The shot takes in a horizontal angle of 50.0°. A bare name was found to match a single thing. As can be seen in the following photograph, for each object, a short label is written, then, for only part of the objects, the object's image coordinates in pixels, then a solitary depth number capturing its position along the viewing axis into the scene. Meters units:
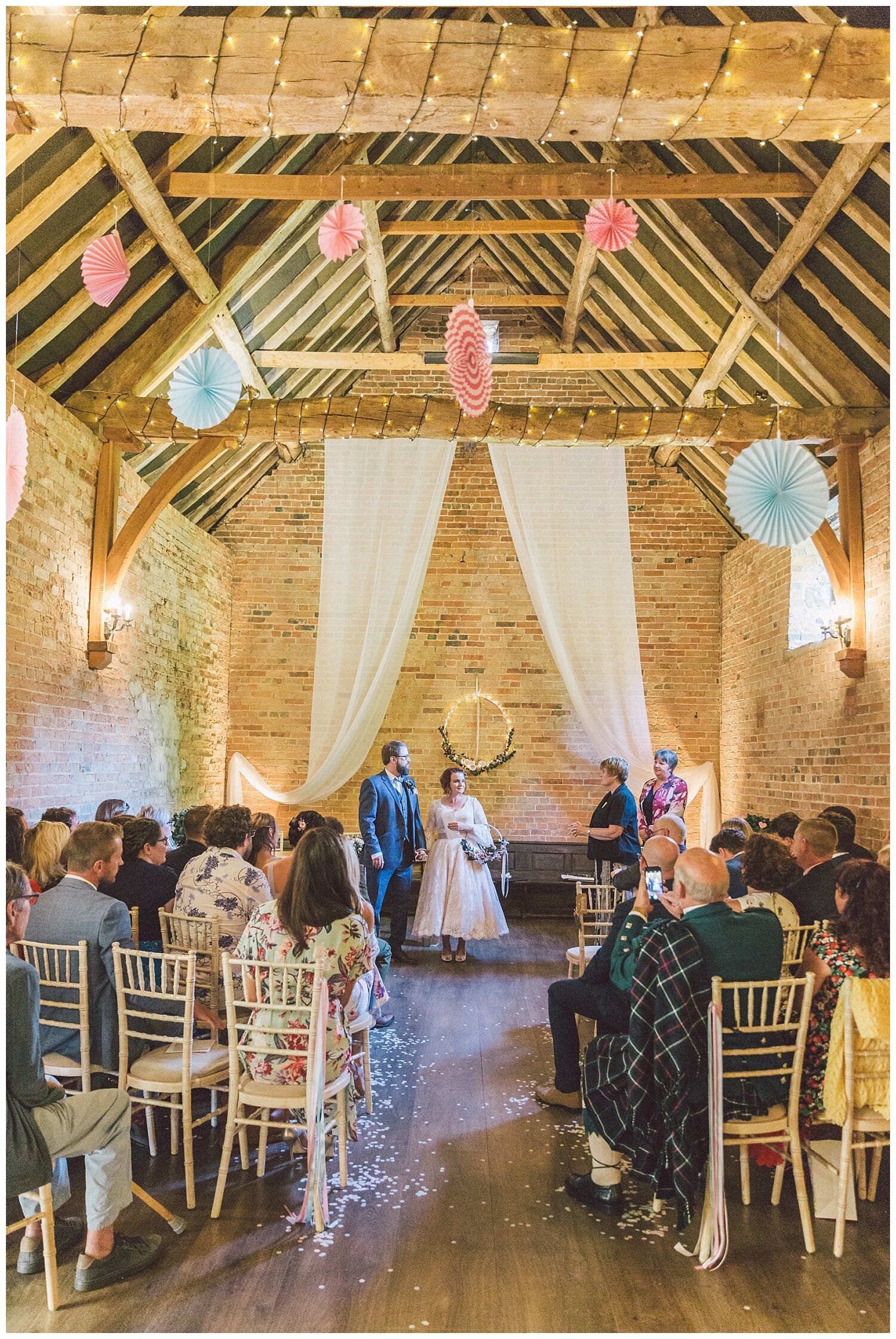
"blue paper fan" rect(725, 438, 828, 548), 3.89
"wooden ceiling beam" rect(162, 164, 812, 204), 4.97
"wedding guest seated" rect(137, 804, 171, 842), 4.43
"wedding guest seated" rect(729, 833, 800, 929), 3.70
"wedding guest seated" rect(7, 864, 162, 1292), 2.37
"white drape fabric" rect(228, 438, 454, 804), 6.80
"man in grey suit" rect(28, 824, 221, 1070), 3.21
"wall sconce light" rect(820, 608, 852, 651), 5.70
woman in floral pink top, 7.26
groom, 6.47
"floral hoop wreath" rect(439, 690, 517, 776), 9.29
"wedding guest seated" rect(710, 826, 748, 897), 4.53
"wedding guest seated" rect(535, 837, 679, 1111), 3.49
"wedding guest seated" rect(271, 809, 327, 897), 3.92
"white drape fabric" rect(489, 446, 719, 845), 6.71
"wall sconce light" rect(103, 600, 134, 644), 6.04
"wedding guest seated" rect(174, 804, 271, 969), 3.74
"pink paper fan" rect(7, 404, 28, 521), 3.32
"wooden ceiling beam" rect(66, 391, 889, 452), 5.82
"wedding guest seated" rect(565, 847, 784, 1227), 2.82
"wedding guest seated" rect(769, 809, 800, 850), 5.36
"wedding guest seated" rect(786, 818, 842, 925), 3.87
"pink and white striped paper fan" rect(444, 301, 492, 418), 4.44
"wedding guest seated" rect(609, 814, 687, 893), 3.94
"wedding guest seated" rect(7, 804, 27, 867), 3.90
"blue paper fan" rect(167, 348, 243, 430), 4.07
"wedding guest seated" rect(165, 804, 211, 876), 4.64
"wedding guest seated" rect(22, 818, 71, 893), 3.78
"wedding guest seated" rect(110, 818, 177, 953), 3.96
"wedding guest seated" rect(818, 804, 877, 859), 4.88
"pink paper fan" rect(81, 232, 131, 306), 3.95
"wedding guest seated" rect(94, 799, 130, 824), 4.75
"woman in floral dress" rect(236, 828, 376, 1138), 3.12
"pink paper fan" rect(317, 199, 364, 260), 3.81
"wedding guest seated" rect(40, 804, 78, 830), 4.54
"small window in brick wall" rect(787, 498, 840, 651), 6.87
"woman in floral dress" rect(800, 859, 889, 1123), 2.86
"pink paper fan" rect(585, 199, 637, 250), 4.14
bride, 6.82
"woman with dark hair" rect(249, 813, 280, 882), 4.38
